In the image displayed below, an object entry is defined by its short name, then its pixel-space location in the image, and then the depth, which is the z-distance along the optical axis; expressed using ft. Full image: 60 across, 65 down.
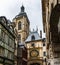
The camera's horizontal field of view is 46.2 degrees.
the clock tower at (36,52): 63.21
